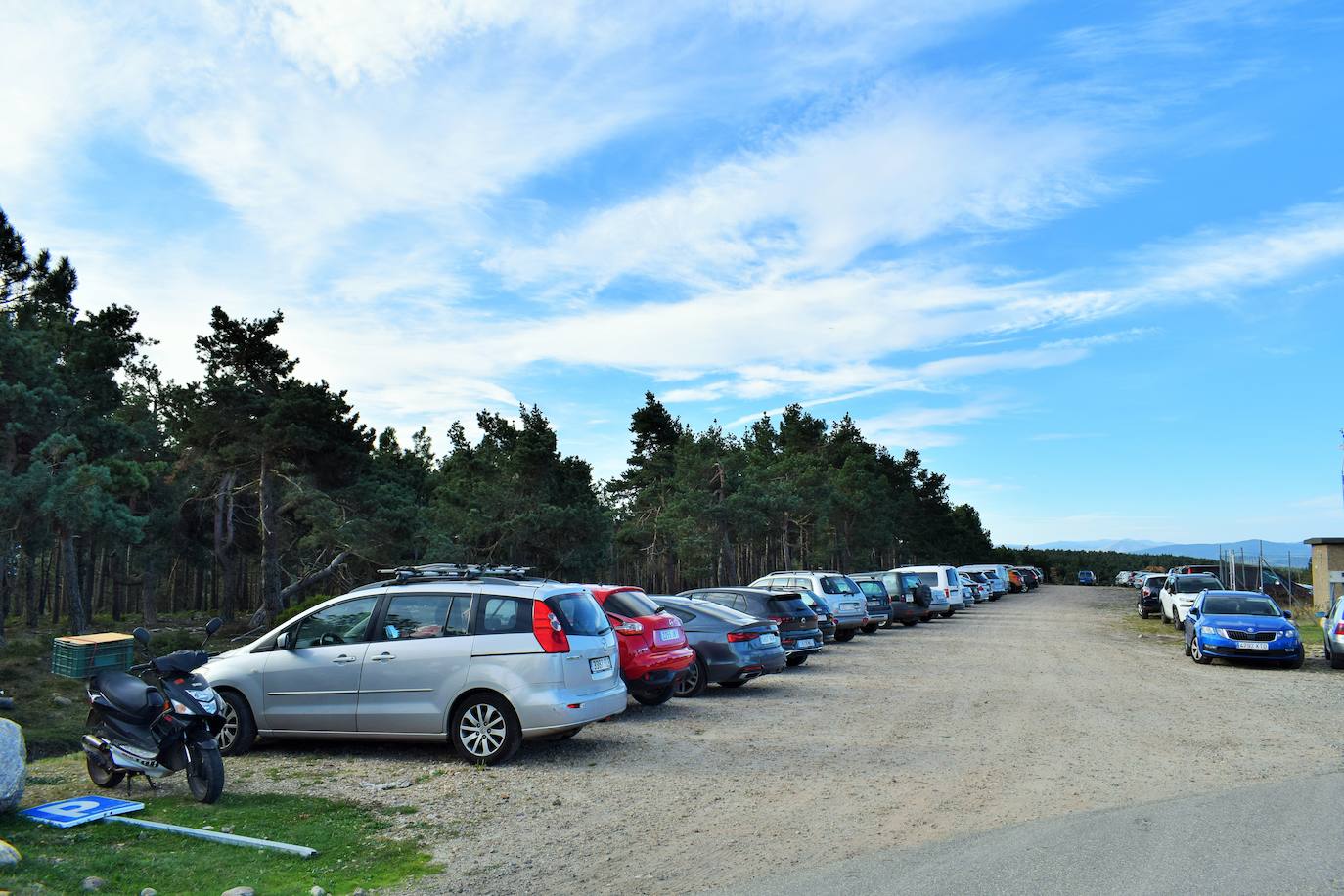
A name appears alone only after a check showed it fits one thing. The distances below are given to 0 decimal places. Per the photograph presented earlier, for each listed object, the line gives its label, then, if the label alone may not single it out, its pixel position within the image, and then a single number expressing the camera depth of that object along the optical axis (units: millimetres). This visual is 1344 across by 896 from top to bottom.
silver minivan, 8711
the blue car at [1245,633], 17297
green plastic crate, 10680
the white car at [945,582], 34966
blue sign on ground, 6375
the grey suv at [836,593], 23812
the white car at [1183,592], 28422
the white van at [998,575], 52969
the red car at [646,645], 11922
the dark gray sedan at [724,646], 13969
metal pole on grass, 5922
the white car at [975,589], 44131
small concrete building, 33625
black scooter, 7238
